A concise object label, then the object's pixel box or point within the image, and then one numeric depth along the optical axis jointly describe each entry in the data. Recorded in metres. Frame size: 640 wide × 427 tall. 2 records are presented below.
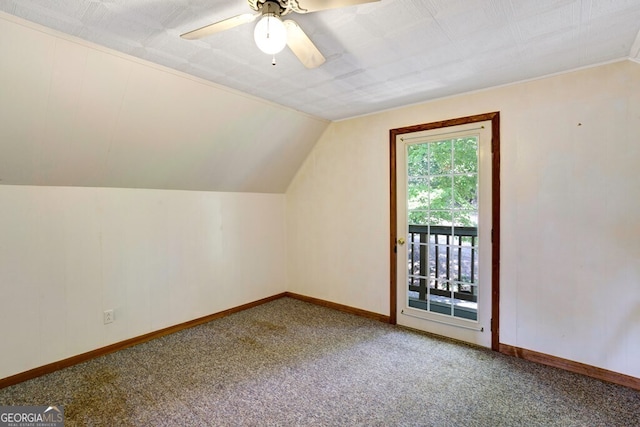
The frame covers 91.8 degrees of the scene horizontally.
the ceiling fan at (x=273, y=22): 1.37
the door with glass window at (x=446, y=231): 2.86
